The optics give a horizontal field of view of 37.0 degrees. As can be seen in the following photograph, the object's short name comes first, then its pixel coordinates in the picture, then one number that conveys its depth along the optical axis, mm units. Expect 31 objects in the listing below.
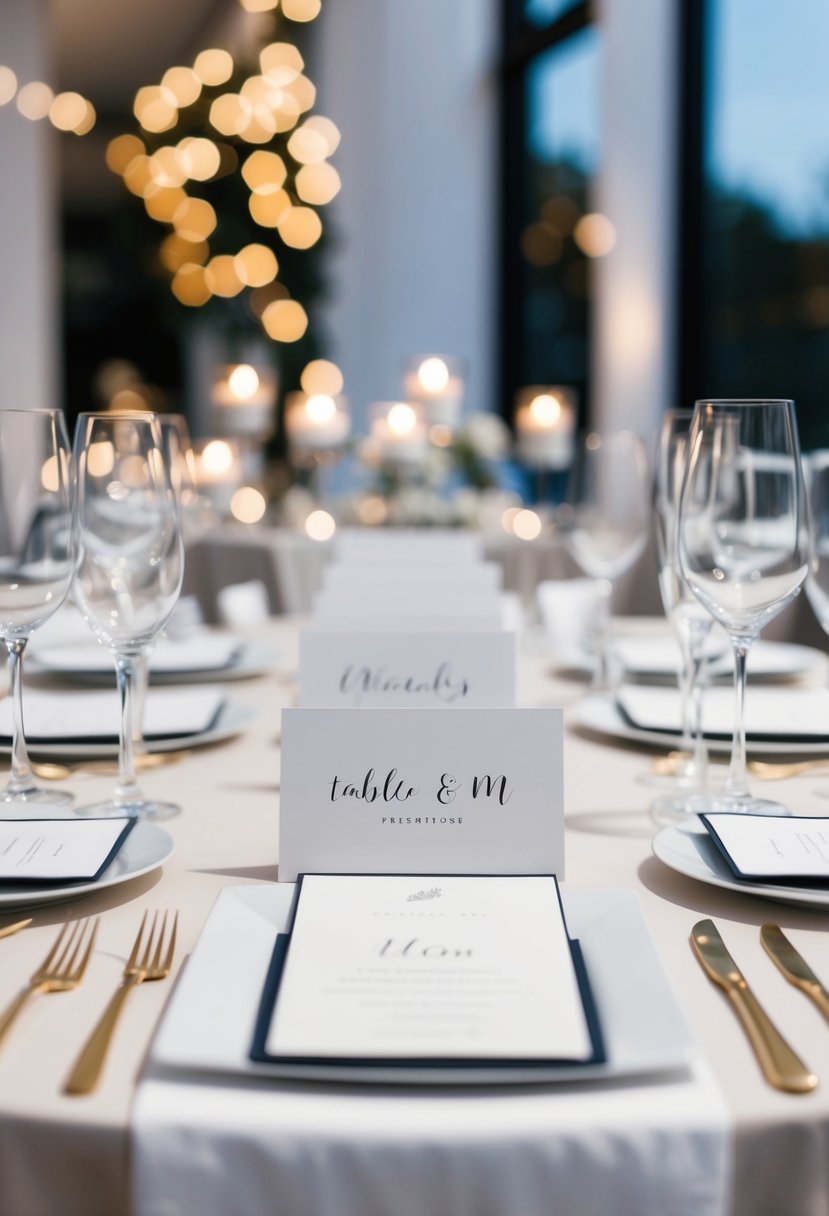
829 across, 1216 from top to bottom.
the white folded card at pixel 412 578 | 1251
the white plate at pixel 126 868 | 703
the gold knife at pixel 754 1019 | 523
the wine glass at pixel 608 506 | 1271
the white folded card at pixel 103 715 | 1127
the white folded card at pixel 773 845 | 721
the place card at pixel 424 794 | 732
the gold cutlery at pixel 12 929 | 680
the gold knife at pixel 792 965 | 607
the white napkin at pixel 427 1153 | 481
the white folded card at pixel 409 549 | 1414
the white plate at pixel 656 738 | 1125
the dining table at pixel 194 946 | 502
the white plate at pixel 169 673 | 1440
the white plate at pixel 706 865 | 708
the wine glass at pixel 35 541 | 904
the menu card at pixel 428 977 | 520
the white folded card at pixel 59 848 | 718
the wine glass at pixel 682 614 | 1026
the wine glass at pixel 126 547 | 901
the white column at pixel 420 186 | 6211
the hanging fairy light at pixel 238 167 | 6305
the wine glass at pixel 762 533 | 873
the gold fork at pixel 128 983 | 519
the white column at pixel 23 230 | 6117
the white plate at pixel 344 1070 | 511
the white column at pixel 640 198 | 4449
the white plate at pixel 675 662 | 1449
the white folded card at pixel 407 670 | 986
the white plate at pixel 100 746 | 1112
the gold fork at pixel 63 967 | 589
